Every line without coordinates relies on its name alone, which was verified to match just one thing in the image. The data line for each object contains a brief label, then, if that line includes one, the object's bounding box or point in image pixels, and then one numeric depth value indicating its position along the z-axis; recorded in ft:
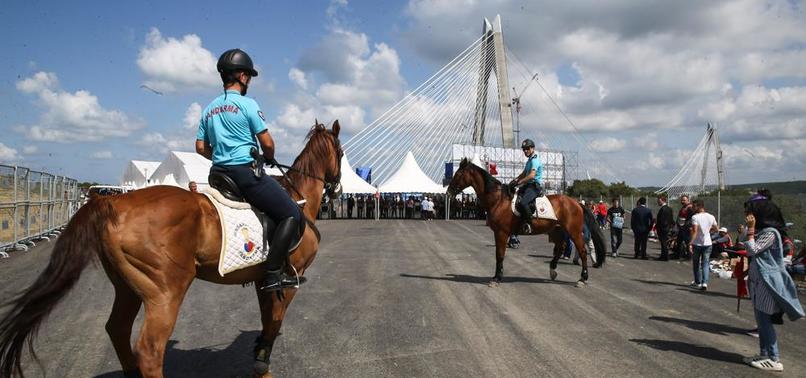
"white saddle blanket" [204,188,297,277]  12.47
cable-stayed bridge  142.31
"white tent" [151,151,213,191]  86.48
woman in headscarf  16.03
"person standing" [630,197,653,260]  48.03
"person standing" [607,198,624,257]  50.11
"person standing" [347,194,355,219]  112.03
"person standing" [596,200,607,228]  78.67
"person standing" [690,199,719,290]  31.63
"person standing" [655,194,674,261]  47.24
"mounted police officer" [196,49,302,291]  13.08
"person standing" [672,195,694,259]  46.70
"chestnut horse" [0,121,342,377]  10.27
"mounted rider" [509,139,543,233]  30.91
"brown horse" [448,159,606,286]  31.19
